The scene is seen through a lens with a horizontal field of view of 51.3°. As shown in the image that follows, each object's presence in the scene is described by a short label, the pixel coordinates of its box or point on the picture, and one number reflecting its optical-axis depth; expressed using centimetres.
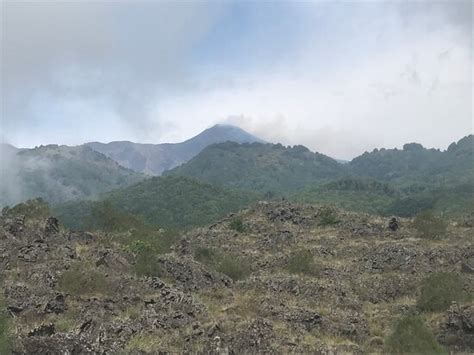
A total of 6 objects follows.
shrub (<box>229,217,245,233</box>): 6392
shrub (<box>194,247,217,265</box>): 4428
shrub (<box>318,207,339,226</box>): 6412
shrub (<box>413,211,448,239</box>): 5072
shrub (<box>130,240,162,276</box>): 3312
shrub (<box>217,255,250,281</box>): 3862
